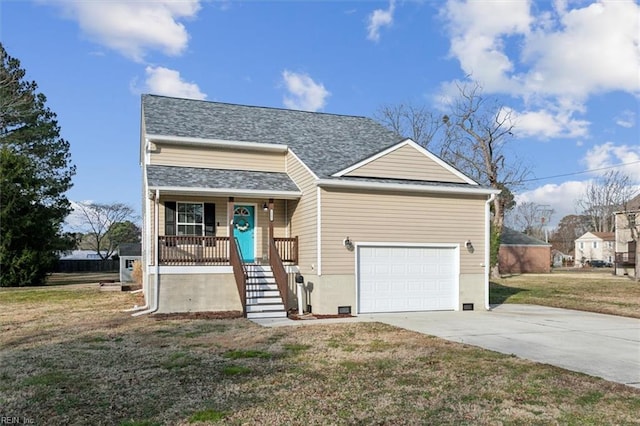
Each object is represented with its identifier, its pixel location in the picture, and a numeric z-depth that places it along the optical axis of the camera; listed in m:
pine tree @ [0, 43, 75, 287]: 25.50
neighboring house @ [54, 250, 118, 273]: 46.81
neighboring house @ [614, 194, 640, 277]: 37.06
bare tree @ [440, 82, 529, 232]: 33.75
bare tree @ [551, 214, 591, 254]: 81.81
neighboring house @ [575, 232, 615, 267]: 65.00
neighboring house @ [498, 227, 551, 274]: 42.88
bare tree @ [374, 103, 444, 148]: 37.38
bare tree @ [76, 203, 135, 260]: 57.00
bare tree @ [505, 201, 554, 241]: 73.19
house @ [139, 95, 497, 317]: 13.37
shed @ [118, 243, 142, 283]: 27.59
